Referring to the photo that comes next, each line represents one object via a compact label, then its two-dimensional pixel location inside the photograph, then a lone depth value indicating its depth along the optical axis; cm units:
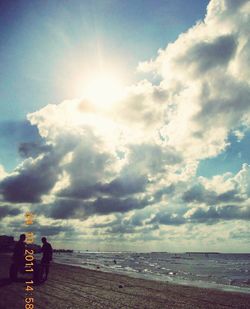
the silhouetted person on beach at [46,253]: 2072
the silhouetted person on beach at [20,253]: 1828
